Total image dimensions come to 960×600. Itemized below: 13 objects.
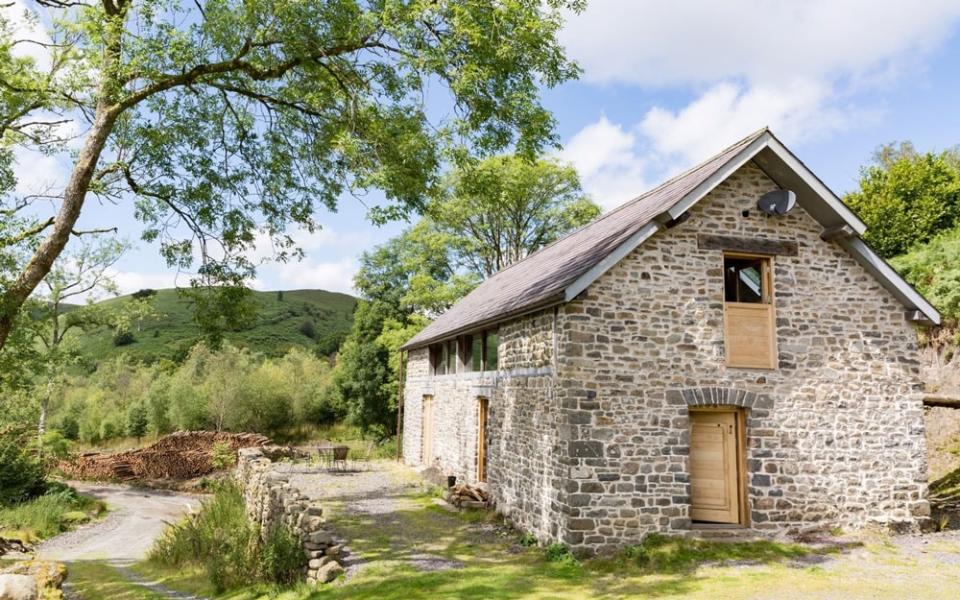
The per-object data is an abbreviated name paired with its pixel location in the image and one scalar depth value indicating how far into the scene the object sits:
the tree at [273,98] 9.27
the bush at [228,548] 10.34
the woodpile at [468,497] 13.66
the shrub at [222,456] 25.36
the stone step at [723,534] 10.10
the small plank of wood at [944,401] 12.25
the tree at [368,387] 31.70
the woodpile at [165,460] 26.09
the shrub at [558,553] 9.50
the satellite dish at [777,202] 10.70
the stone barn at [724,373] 9.94
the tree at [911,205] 22.12
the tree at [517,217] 30.70
